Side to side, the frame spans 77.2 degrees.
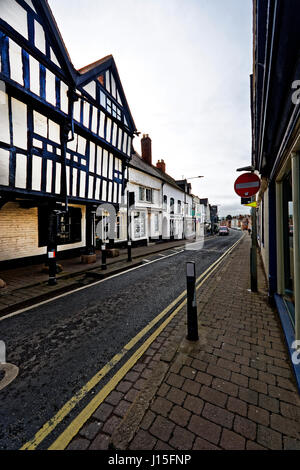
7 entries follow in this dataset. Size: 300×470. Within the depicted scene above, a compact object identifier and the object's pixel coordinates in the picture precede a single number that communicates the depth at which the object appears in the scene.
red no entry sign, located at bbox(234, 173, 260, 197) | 4.74
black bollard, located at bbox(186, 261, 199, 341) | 3.11
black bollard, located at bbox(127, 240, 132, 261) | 9.99
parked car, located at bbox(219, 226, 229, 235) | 34.03
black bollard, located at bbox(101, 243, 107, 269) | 8.10
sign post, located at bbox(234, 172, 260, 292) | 4.75
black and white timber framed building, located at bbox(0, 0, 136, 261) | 5.70
